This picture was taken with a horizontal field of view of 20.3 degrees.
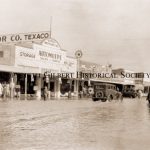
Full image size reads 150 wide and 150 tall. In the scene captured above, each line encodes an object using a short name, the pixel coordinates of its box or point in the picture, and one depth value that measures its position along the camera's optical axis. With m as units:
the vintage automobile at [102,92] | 39.38
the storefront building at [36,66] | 38.38
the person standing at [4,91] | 34.25
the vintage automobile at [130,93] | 61.65
